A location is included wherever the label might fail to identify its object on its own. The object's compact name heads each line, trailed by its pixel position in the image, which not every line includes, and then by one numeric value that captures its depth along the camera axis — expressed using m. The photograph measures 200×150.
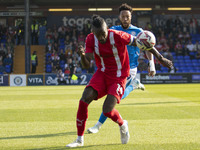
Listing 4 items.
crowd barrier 27.95
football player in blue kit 7.13
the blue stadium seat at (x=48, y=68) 31.45
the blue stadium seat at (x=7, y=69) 30.49
